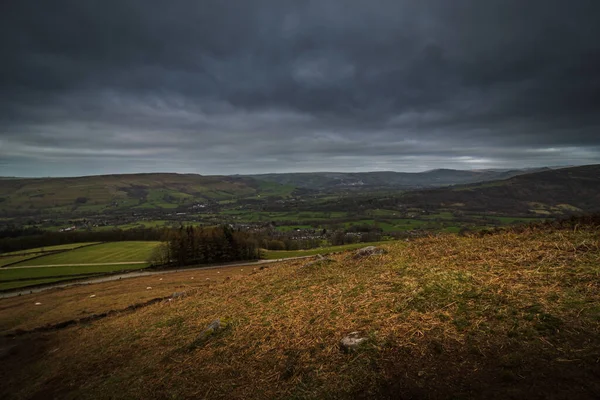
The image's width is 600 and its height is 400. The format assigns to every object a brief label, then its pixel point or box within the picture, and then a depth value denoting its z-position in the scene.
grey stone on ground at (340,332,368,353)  5.02
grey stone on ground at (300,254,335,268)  11.79
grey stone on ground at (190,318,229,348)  7.23
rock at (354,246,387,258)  11.35
